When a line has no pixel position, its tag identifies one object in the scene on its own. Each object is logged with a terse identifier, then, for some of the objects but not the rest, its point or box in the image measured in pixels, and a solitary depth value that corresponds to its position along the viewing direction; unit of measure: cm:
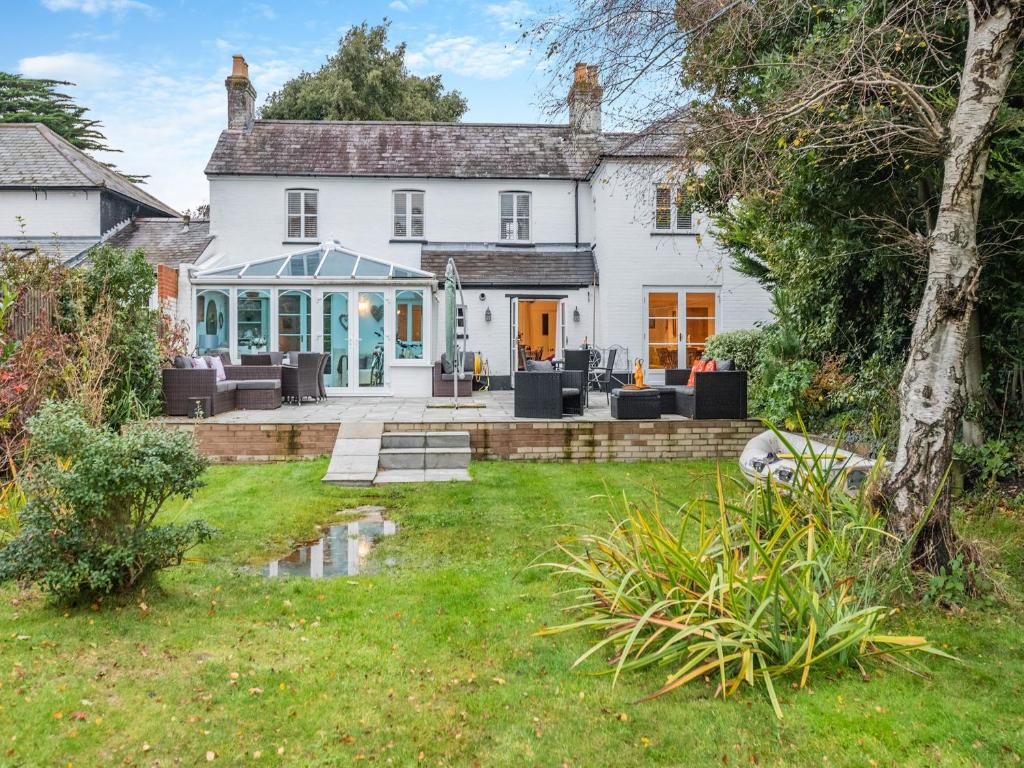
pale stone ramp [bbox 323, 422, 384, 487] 815
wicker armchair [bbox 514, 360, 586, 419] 991
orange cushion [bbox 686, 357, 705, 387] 1059
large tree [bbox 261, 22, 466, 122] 2869
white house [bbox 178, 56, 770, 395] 1811
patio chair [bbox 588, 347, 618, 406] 1493
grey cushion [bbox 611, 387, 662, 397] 983
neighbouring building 1905
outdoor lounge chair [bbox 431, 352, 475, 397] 1451
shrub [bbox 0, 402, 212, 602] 393
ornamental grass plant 334
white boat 477
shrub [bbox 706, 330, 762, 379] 1438
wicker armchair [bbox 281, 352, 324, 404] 1222
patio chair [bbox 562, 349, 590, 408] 1366
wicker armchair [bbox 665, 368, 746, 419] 976
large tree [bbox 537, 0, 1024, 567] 424
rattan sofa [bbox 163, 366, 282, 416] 1010
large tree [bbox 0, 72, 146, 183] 3119
